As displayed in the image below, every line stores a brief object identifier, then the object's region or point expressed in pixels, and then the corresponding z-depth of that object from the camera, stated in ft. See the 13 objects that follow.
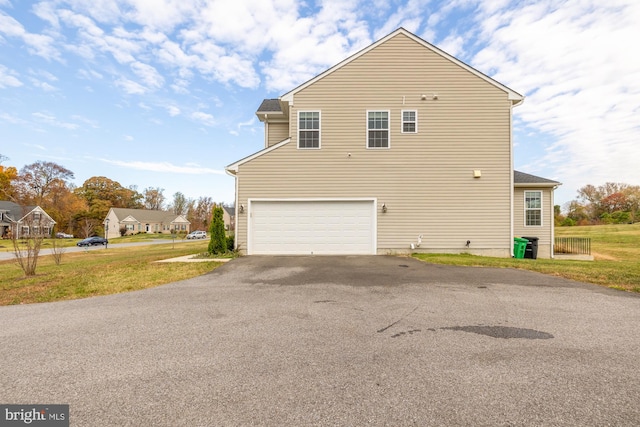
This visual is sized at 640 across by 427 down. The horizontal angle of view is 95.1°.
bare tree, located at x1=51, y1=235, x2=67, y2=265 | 43.45
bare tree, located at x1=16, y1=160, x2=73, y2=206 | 171.32
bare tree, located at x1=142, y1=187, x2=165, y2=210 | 250.78
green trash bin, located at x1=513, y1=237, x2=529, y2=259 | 39.65
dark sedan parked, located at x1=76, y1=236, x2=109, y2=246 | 106.63
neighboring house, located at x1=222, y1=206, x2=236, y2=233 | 197.77
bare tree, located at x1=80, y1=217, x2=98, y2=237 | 152.23
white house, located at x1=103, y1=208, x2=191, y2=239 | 189.78
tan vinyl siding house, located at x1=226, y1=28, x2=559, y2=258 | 39.45
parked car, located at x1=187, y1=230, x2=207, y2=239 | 156.76
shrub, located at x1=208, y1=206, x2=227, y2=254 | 39.29
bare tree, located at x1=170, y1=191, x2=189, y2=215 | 258.37
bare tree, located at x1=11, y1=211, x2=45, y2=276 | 29.07
